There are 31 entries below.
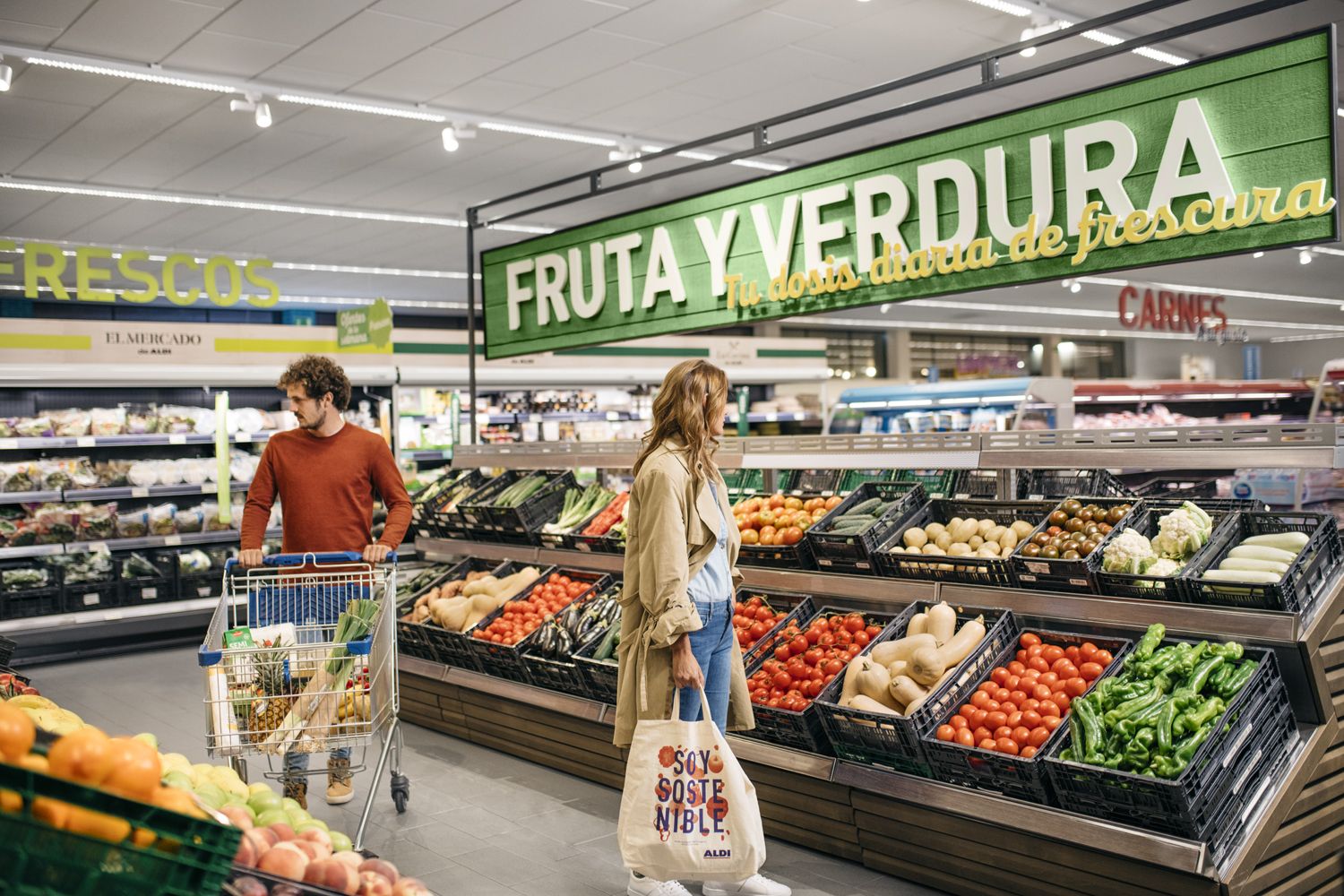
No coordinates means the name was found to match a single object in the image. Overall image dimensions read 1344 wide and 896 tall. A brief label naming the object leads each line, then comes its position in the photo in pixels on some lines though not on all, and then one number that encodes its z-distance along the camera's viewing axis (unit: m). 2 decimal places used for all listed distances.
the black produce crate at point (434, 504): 6.89
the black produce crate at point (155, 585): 8.44
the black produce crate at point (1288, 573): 3.22
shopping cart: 3.56
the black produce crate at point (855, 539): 4.30
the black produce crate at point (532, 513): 6.13
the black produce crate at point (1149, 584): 3.47
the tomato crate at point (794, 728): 3.89
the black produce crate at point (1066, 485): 4.68
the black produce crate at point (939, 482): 5.00
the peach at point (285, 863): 1.71
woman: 3.31
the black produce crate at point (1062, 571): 3.63
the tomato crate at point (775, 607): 4.42
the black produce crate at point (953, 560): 3.93
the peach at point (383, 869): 1.87
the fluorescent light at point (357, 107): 7.31
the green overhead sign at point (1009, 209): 3.45
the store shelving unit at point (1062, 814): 3.08
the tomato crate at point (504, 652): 5.25
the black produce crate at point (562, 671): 4.93
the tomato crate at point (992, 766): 3.25
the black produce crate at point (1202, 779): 2.92
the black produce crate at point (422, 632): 5.94
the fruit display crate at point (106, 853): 1.26
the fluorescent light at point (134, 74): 6.51
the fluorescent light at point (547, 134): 8.15
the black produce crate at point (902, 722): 3.51
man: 4.54
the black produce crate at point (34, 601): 7.89
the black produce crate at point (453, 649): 5.63
